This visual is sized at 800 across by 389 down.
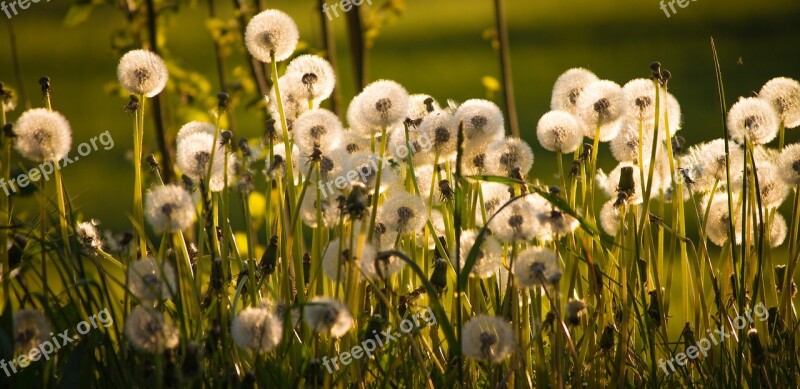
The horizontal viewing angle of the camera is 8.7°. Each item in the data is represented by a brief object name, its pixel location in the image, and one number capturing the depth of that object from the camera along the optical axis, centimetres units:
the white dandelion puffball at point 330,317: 406
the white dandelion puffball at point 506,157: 420
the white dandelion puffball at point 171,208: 408
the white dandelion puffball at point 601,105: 419
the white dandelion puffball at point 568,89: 428
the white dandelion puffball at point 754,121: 424
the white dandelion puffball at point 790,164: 421
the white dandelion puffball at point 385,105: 419
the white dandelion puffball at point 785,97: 428
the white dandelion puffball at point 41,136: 413
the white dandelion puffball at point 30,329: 410
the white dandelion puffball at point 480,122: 419
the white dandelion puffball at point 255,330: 404
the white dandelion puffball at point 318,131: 420
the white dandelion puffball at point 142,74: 422
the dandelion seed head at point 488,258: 412
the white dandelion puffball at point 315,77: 426
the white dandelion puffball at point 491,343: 406
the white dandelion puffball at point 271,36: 425
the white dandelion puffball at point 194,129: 428
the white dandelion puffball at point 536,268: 408
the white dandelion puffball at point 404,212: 416
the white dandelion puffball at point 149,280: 407
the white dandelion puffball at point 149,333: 403
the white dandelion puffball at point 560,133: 420
